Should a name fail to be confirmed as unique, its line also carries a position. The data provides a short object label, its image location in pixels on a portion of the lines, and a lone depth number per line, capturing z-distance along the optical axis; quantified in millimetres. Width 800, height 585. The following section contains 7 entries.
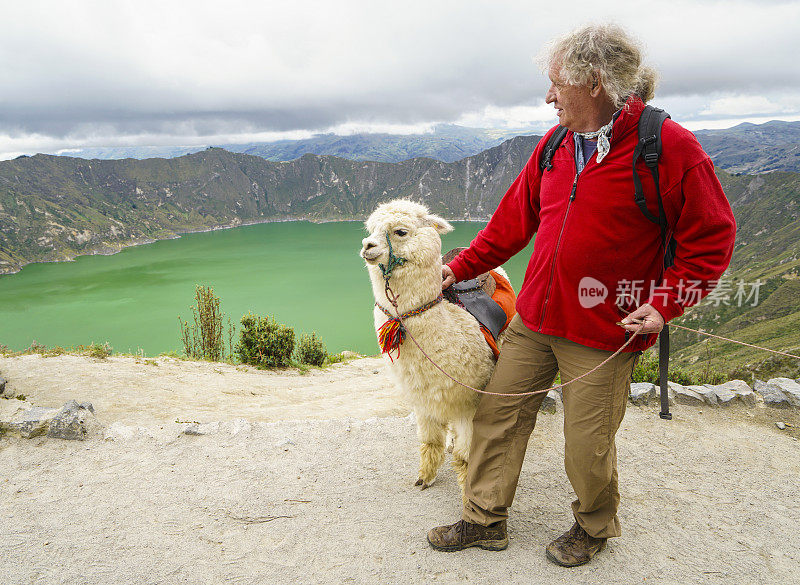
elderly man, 1758
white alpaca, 2496
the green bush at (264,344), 8805
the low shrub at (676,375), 5758
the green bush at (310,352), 10145
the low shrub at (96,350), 6982
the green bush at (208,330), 11250
